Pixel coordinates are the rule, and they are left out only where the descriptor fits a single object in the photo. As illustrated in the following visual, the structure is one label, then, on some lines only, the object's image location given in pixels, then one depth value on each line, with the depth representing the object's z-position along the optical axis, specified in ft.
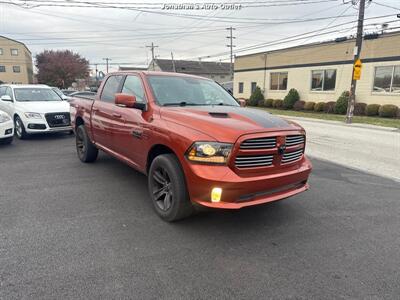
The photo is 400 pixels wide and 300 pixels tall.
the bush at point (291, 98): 82.84
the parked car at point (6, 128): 25.27
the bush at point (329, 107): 71.04
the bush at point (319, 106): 73.84
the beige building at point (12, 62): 224.74
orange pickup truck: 10.16
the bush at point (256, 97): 95.81
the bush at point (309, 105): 77.41
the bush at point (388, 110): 60.08
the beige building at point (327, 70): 63.26
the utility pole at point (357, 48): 50.42
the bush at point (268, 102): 91.08
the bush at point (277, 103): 87.53
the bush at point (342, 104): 67.46
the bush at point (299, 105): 80.17
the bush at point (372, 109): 63.42
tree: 173.47
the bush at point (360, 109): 66.64
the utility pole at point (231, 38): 161.89
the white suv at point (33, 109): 28.68
